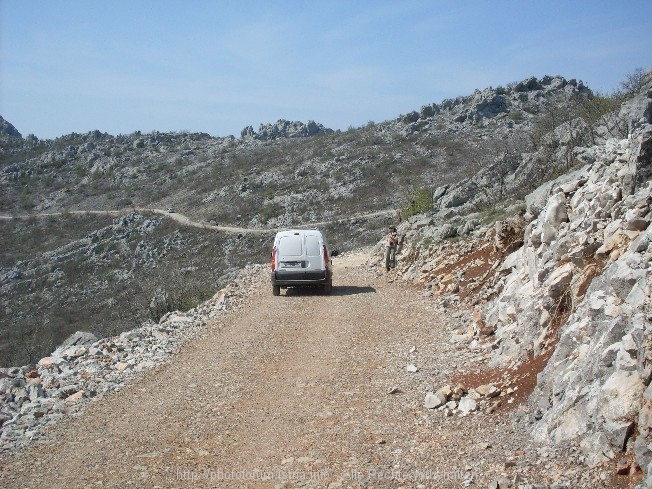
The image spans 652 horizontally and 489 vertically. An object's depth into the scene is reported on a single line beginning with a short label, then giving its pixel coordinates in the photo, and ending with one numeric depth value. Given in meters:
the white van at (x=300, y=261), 16.64
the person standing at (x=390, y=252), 20.05
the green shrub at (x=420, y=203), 27.42
